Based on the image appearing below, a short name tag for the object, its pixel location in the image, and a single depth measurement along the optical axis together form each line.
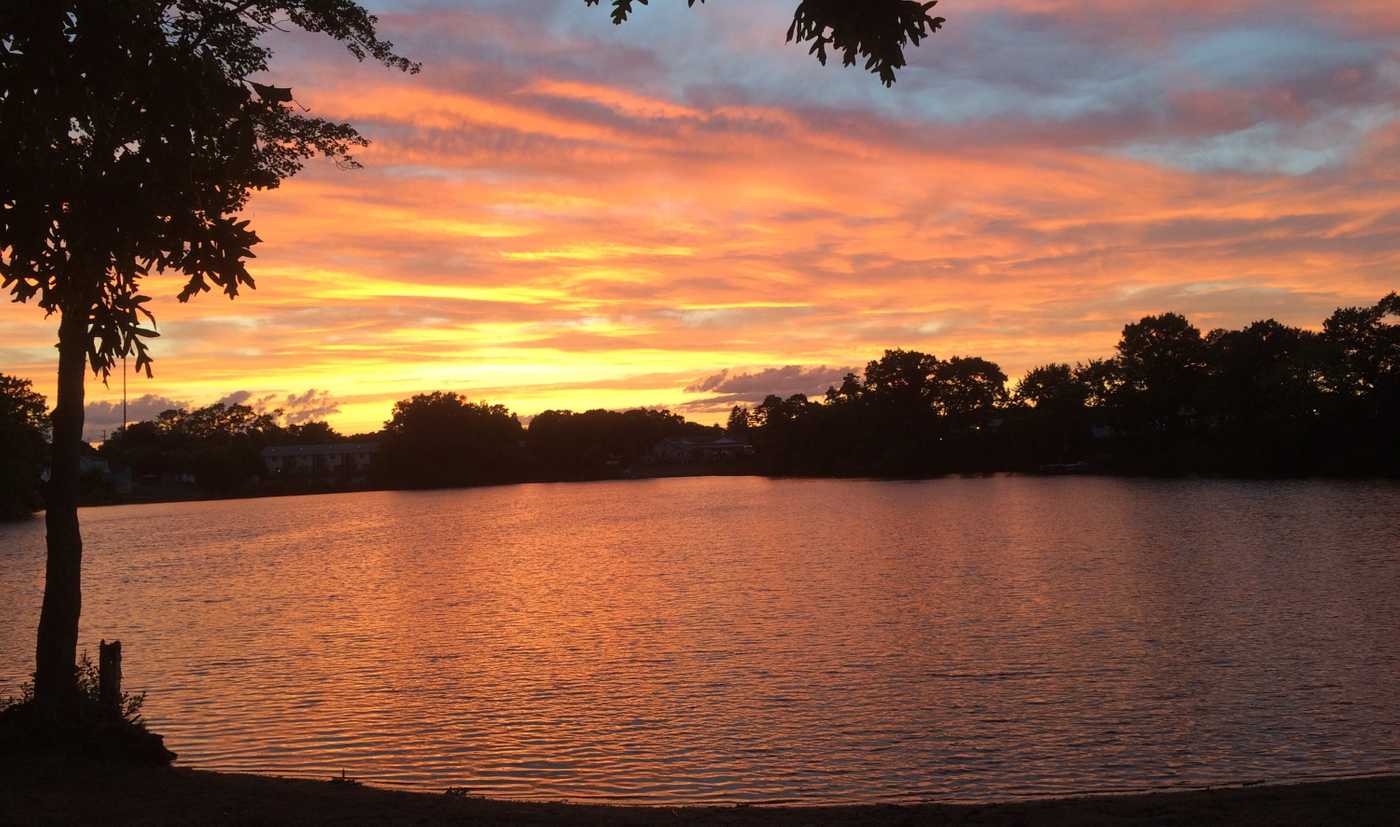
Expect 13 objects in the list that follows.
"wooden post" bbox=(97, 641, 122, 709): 12.57
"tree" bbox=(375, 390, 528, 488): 173.38
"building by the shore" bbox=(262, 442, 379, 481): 188.62
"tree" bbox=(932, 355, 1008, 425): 166.25
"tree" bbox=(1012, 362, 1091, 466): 141.12
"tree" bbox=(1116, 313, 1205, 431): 119.69
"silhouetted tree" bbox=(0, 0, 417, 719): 9.51
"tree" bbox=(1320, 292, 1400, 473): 93.06
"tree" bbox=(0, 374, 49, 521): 84.38
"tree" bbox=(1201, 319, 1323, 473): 98.44
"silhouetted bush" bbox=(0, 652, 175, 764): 11.55
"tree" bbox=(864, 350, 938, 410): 167.12
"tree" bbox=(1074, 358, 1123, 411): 128.50
